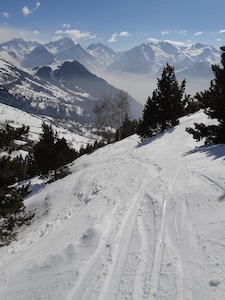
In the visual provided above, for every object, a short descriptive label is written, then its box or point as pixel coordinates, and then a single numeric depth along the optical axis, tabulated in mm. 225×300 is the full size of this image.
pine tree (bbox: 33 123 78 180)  31562
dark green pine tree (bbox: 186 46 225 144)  18141
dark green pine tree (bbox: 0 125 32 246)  14094
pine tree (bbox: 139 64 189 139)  33031
